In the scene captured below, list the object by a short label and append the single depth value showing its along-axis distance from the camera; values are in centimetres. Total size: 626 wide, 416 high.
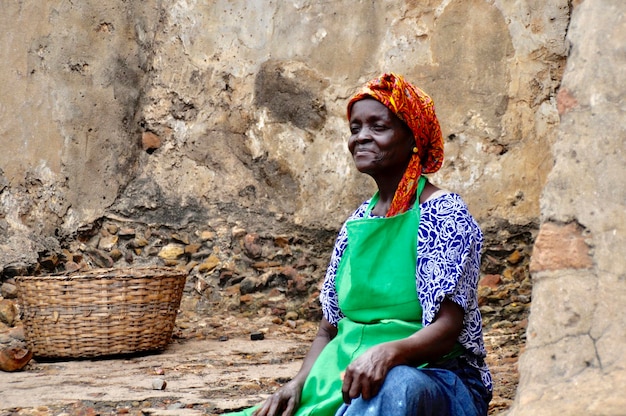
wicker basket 502
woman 243
